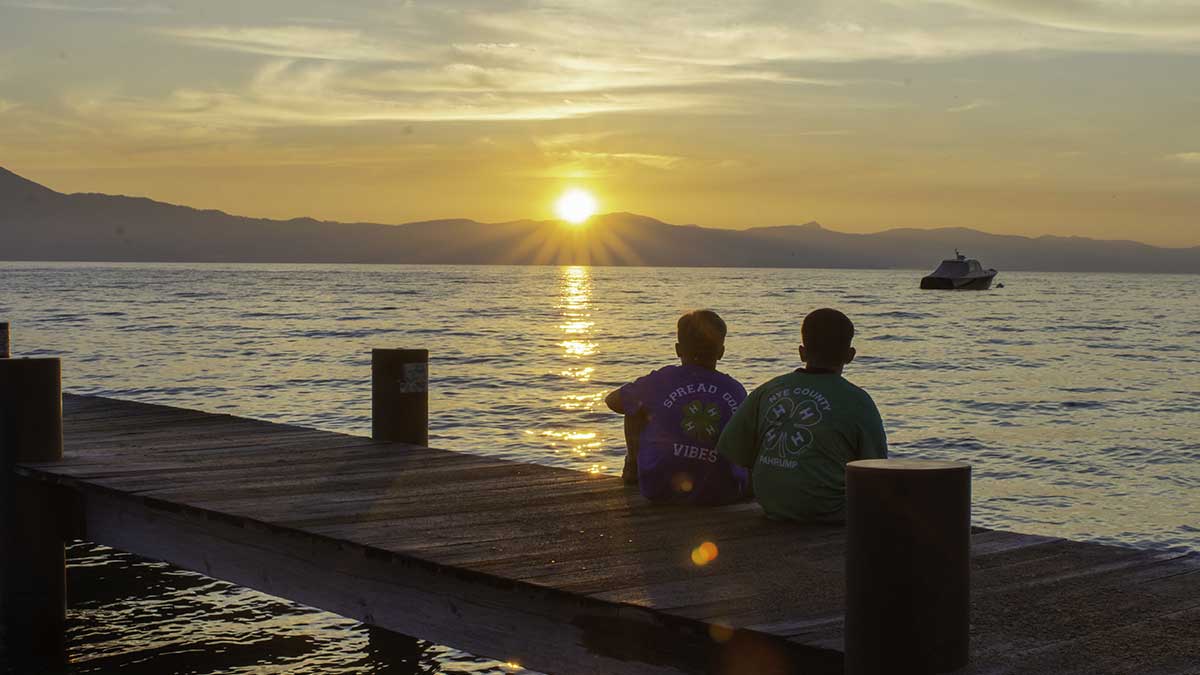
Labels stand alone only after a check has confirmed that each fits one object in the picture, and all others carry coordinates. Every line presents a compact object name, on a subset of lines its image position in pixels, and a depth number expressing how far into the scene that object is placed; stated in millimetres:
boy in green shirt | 6309
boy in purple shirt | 7152
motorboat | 131000
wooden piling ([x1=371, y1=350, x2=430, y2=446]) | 10094
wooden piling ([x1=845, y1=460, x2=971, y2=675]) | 3865
